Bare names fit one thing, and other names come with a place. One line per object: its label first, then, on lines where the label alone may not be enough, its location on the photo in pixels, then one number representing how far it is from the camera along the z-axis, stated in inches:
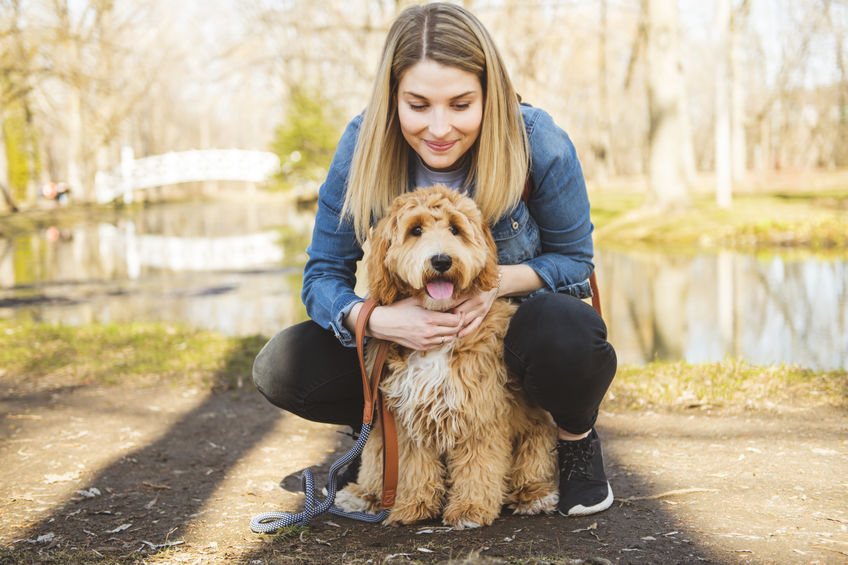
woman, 109.3
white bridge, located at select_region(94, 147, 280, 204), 1454.2
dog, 105.9
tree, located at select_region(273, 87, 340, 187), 715.4
